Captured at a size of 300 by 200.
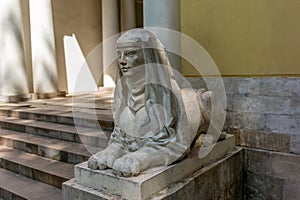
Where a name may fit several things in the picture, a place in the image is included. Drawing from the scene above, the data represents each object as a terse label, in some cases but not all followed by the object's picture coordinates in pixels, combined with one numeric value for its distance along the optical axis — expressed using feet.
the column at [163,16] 10.08
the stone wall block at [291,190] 8.80
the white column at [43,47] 20.16
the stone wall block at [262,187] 9.16
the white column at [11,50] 18.37
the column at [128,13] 26.71
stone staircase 8.54
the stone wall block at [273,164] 8.82
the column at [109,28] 25.26
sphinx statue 5.96
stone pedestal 5.49
